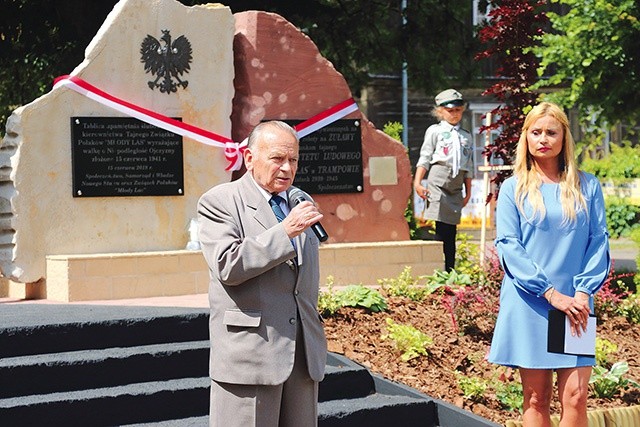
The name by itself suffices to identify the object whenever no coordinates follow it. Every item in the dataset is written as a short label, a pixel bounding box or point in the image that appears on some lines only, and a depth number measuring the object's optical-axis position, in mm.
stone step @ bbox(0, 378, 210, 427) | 6648
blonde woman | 5809
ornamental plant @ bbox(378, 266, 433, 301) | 9602
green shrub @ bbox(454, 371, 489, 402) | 7535
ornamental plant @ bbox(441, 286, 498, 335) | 8719
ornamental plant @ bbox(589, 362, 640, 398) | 7734
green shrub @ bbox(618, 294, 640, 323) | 9703
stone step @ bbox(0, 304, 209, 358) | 7344
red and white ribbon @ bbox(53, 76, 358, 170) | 10445
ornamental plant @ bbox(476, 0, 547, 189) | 10414
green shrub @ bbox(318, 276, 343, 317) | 8664
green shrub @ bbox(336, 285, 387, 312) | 8906
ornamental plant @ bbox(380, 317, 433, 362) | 8031
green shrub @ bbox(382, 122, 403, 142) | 13133
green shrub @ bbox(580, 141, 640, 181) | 28344
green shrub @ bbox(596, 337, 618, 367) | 8250
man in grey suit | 4656
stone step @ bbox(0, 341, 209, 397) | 6969
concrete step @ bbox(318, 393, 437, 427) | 7176
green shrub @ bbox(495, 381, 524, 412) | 7480
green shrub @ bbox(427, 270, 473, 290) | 10102
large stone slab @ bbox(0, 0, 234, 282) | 10070
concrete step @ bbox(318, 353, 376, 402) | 7582
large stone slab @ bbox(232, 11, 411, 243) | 11430
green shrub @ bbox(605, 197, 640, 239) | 27609
